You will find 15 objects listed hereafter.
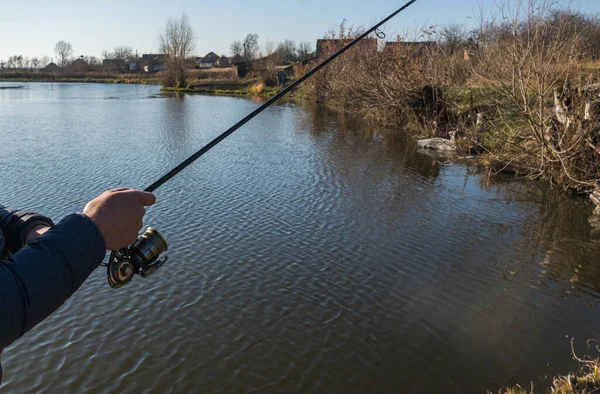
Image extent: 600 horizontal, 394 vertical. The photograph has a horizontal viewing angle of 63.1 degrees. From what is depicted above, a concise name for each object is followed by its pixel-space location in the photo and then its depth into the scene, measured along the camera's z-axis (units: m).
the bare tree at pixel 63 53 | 129.16
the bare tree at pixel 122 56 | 123.47
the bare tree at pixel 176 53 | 61.72
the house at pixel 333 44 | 30.08
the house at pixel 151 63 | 107.25
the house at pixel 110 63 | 114.38
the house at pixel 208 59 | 125.19
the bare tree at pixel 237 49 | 123.06
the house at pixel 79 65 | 107.66
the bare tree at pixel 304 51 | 106.46
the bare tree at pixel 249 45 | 116.75
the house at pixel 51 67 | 103.69
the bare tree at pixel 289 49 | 105.31
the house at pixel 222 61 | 112.82
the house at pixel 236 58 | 108.56
